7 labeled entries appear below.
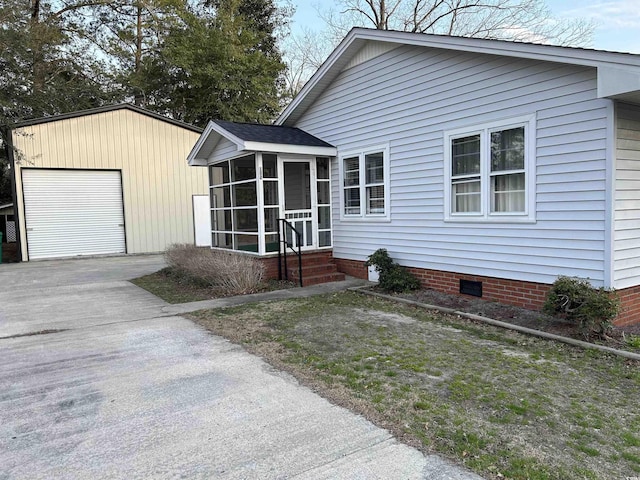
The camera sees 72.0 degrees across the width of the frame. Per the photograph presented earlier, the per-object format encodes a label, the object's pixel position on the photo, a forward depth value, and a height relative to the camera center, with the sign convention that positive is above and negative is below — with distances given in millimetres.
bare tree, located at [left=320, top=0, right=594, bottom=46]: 20391 +9282
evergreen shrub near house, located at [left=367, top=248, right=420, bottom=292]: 8344 -1311
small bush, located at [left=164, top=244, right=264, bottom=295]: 8719 -1249
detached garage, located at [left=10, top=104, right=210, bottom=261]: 15242 +1072
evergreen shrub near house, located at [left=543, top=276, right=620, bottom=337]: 5148 -1236
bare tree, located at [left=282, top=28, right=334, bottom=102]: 28109 +10031
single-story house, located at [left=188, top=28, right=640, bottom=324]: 5777 +722
